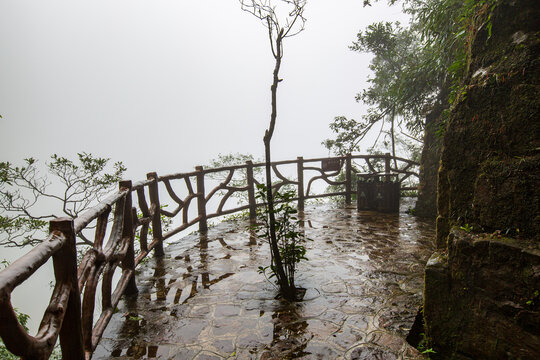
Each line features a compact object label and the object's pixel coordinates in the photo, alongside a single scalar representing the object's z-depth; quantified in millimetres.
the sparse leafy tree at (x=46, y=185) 7891
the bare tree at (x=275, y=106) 3457
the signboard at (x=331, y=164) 9142
